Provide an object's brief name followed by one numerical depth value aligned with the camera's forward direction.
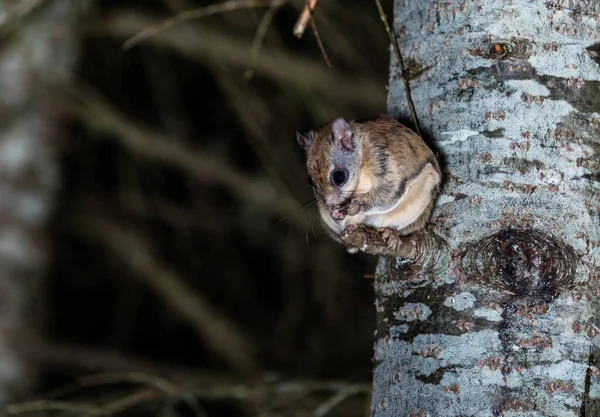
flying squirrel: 3.63
